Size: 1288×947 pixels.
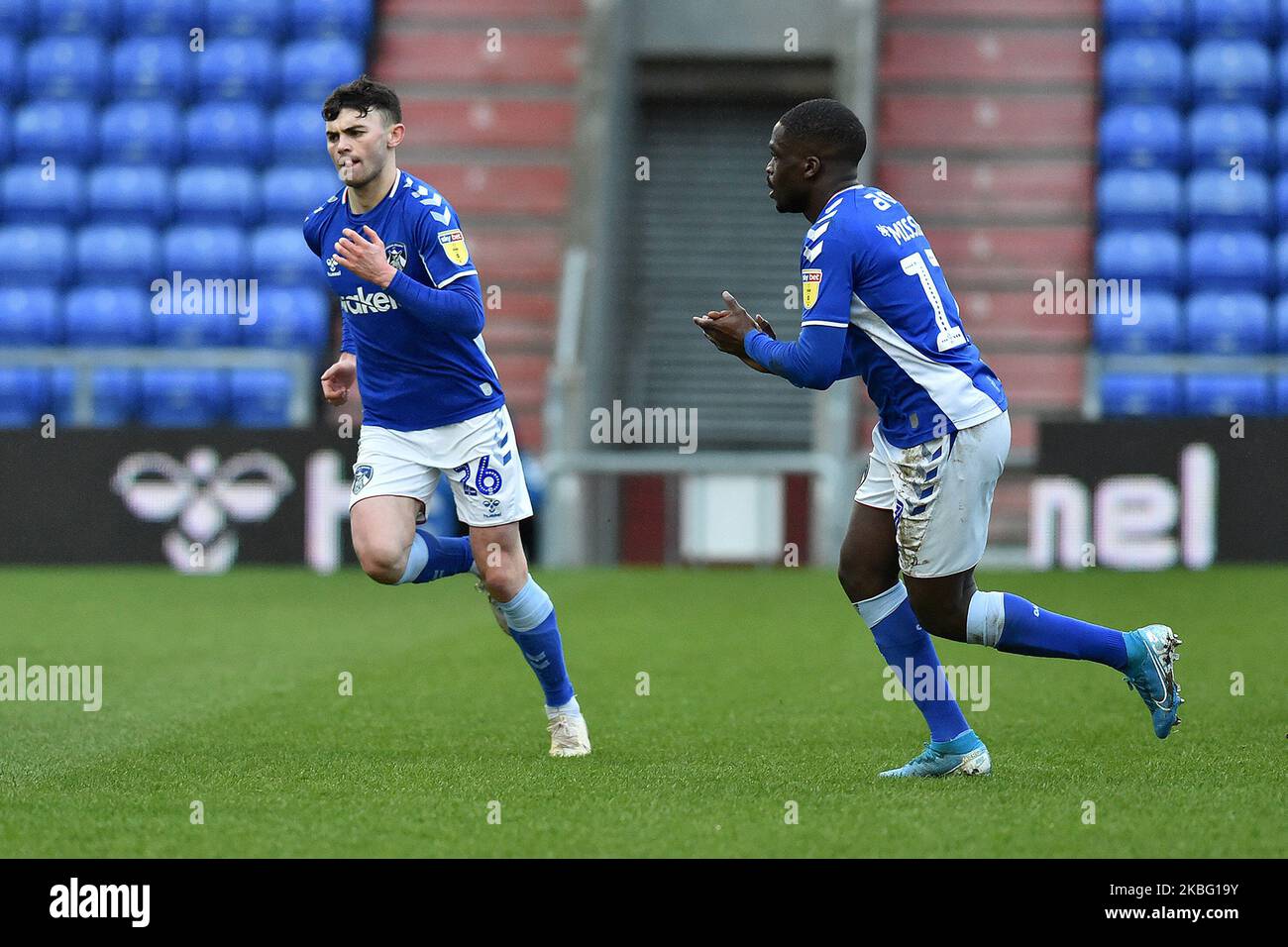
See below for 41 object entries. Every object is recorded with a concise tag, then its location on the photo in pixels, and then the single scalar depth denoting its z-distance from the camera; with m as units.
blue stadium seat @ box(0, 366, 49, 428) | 15.47
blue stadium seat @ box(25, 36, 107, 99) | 17.75
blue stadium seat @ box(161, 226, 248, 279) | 16.20
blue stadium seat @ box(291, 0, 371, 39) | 17.80
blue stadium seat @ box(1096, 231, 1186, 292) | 15.92
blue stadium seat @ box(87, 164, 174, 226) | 16.80
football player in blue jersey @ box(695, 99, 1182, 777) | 5.10
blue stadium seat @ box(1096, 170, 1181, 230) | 16.33
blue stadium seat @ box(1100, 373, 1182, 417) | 15.04
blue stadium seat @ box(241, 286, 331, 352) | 15.73
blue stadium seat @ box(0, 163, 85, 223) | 16.91
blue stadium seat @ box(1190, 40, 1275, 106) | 16.97
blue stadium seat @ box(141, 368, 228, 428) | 15.30
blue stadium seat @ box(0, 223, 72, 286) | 16.42
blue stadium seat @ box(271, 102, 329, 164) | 17.06
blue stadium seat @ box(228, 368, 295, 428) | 15.16
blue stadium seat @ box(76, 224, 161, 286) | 16.36
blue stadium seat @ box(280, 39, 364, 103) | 17.33
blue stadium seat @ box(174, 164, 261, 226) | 16.69
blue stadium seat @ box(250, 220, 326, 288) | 16.23
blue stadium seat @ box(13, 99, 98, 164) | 17.27
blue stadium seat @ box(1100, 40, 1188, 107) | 17.03
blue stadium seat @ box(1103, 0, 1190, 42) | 17.45
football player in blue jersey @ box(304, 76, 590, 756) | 5.71
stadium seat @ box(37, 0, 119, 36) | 18.34
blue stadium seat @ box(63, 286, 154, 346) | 15.98
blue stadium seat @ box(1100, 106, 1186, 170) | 16.58
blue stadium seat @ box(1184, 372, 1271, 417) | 14.97
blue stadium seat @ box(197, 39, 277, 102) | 17.48
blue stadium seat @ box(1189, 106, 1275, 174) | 16.56
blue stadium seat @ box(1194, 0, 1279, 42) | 17.44
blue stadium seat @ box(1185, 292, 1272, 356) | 15.51
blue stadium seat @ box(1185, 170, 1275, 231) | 16.31
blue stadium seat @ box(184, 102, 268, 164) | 17.09
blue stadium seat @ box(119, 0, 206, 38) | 18.19
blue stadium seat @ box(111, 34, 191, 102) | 17.58
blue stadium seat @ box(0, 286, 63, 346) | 16.00
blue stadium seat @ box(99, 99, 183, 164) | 17.20
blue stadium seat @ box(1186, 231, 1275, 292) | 15.95
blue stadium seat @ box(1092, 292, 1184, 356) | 15.55
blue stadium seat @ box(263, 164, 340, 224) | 16.64
